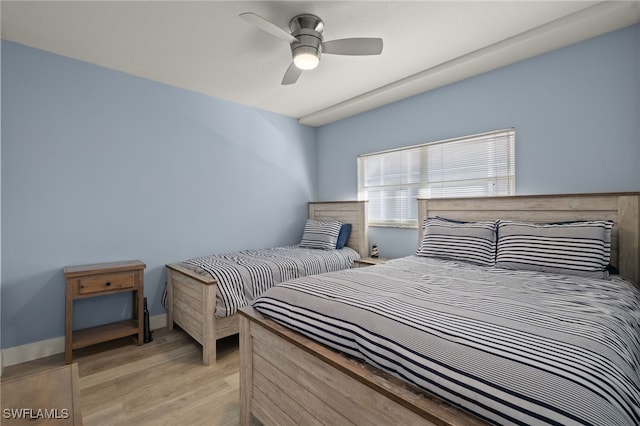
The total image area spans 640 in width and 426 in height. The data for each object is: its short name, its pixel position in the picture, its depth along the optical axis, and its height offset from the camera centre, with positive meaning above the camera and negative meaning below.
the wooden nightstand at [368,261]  3.23 -0.55
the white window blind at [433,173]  2.74 +0.42
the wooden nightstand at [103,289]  2.29 -0.62
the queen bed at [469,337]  0.77 -0.42
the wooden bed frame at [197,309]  2.33 -0.84
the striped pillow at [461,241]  2.24 -0.23
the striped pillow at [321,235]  3.60 -0.27
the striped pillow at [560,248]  1.80 -0.24
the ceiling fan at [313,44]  1.99 +1.17
